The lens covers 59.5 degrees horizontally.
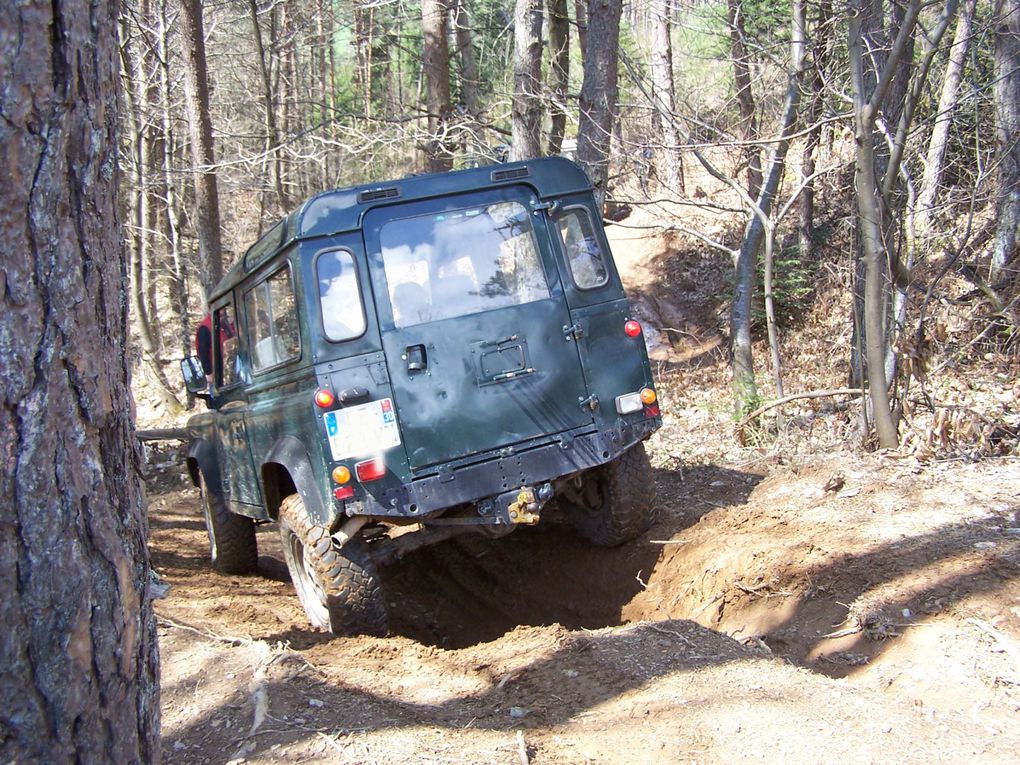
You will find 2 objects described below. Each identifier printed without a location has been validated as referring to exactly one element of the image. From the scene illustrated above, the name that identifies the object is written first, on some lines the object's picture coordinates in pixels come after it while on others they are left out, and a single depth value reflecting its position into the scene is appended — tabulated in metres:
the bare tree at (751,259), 9.08
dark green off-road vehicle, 4.96
